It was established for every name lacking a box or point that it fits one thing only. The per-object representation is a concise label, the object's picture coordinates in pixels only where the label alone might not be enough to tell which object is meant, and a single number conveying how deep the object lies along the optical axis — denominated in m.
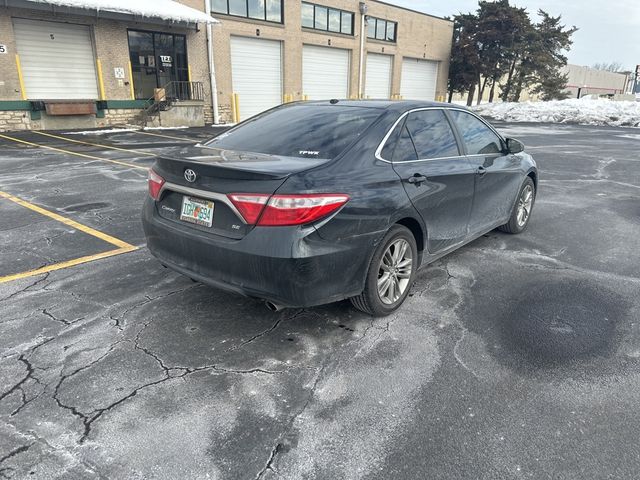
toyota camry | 2.87
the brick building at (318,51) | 23.11
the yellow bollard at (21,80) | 17.17
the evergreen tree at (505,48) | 36.19
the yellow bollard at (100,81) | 19.06
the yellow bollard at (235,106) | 23.25
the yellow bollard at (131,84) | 20.00
